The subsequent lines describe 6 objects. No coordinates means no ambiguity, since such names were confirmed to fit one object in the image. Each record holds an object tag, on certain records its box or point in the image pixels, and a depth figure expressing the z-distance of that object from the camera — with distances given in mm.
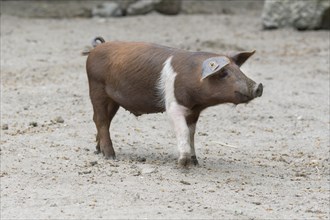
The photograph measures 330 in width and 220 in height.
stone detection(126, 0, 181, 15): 28125
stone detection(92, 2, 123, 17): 27953
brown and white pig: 12016
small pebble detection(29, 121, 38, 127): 15106
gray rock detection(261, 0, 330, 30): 25375
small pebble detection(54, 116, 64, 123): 15461
